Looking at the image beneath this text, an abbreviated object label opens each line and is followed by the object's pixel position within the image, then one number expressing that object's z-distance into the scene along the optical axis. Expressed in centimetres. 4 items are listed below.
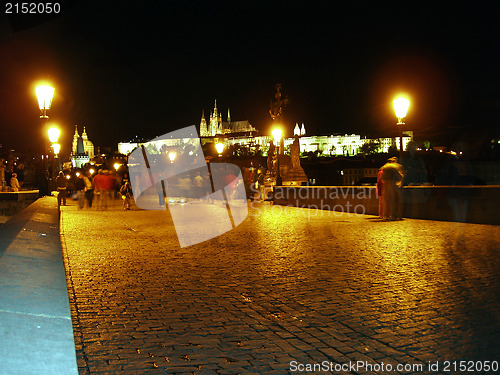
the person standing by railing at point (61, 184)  2303
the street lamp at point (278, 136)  2588
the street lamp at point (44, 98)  1480
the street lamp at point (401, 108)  1534
